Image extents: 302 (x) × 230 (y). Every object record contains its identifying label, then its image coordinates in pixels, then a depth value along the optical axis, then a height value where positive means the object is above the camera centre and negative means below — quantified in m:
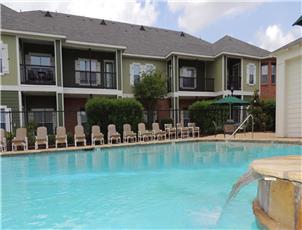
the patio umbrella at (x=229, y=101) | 14.89 +0.38
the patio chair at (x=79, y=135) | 13.16 -1.44
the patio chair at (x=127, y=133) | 14.02 -1.45
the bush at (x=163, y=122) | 18.88 -1.09
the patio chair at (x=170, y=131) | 15.88 -1.53
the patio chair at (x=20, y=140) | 11.79 -1.47
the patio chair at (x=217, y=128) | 16.08 -1.37
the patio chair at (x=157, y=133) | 15.09 -1.54
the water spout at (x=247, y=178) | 3.59 -1.15
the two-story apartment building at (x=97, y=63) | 14.75 +3.53
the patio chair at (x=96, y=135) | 13.21 -1.43
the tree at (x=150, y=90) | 18.91 +1.46
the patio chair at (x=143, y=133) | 14.44 -1.49
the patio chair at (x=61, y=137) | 12.74 -1.46
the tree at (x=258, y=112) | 16.67 -0.34
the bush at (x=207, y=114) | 16.50 -0.46
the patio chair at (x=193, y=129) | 15.98 -1.40
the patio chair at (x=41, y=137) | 12.26 -1.41
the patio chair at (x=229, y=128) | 14.81 -1.26
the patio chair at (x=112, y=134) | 13.61 -1.43
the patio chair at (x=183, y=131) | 16.00 -1.52
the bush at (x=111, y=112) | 14.09 -0.21
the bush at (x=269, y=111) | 16.94 -0.29
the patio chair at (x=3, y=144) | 11.79 -1.65
